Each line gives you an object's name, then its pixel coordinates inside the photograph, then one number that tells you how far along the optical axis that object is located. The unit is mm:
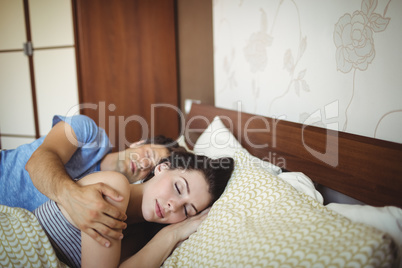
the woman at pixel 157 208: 967
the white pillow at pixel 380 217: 754
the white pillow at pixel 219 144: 1234
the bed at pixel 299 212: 670
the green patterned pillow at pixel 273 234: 641
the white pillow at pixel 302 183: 1008
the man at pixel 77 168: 935
